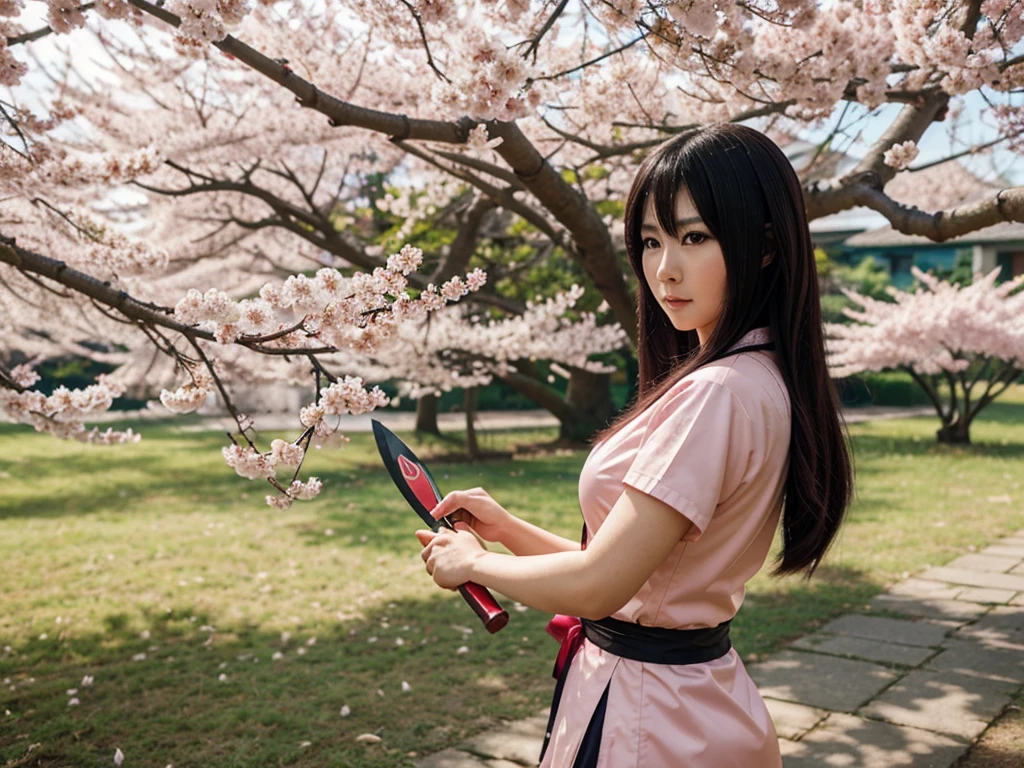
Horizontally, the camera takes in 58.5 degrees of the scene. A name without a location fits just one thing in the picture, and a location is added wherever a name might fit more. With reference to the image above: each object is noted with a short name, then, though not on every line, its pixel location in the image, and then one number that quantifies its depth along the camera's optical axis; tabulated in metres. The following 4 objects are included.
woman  1.30
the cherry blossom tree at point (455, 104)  2.96
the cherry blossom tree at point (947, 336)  11.89
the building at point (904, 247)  25.30
